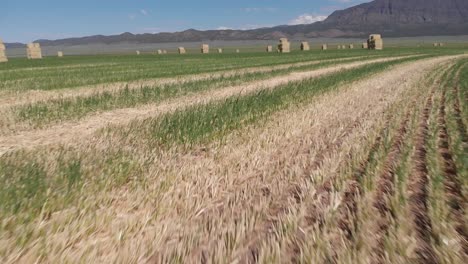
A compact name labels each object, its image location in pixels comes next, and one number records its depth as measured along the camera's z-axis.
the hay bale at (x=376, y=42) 60.38
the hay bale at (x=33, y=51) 48.59
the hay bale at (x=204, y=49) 63.63
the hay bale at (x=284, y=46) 56.12
